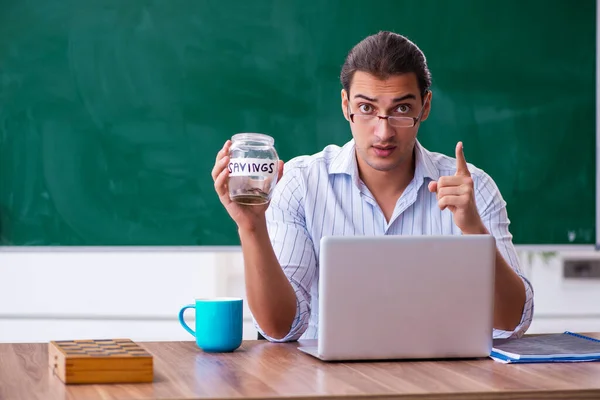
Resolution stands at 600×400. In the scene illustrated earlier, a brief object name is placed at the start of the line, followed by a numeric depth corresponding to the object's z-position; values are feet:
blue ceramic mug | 9.15
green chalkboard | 12.88
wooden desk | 8.03
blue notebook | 8.85
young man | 9.82
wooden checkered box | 8.21
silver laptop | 8.64
